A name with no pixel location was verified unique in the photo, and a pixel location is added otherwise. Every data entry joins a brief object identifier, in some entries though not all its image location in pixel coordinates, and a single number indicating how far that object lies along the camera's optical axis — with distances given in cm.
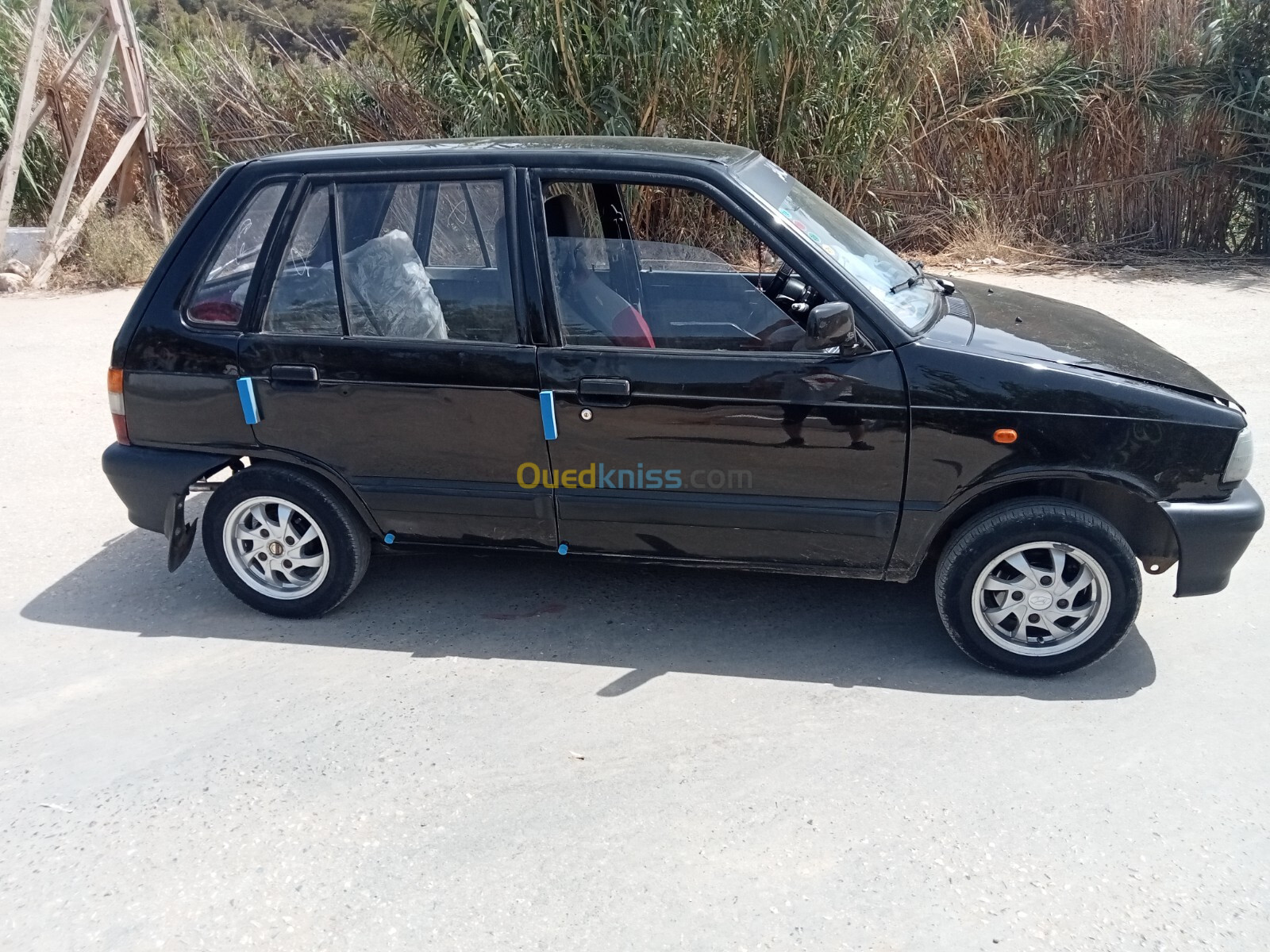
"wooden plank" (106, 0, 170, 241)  1107
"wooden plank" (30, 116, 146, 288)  1100
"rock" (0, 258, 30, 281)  1101
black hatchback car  364
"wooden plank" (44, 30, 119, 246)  1095
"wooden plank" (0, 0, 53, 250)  1027
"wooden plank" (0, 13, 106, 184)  1103
